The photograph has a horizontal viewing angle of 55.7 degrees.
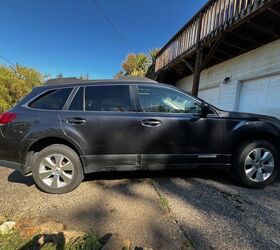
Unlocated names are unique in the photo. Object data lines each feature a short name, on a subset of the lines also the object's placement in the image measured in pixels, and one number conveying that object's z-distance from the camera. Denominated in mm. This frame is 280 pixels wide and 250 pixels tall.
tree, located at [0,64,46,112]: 17875
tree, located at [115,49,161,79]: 22453
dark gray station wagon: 4004
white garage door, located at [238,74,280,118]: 7289
